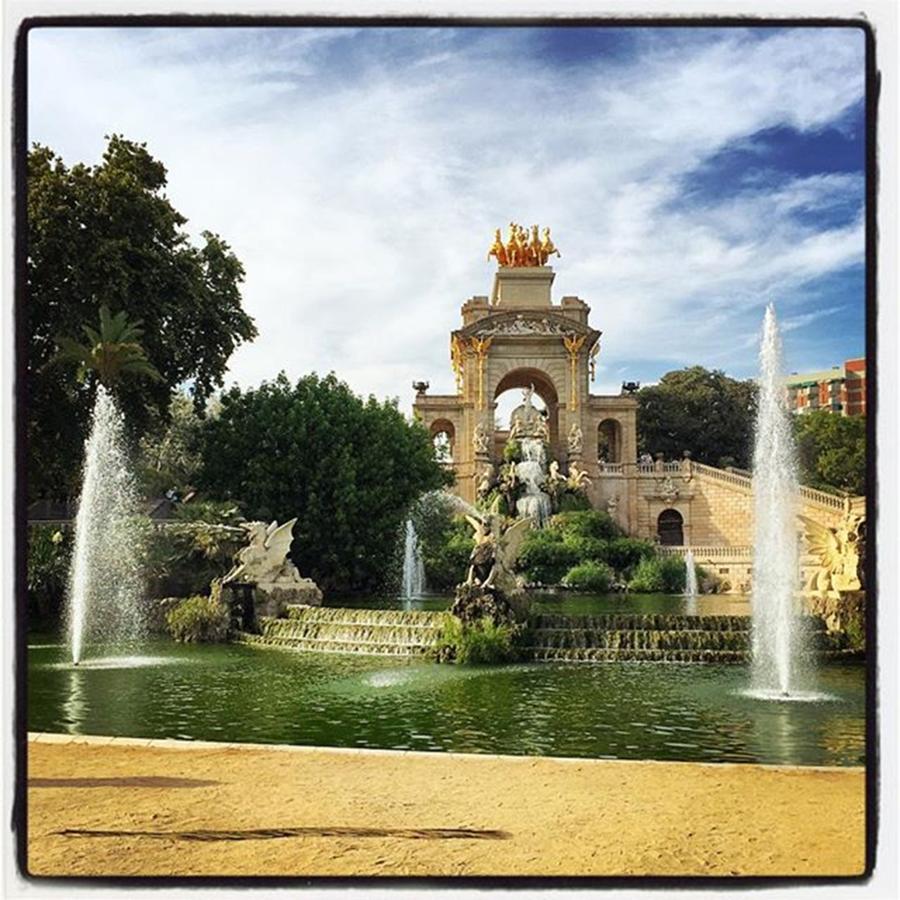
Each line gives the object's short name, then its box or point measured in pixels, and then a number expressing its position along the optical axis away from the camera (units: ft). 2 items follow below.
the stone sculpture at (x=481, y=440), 132.67
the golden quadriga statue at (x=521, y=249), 146.10
